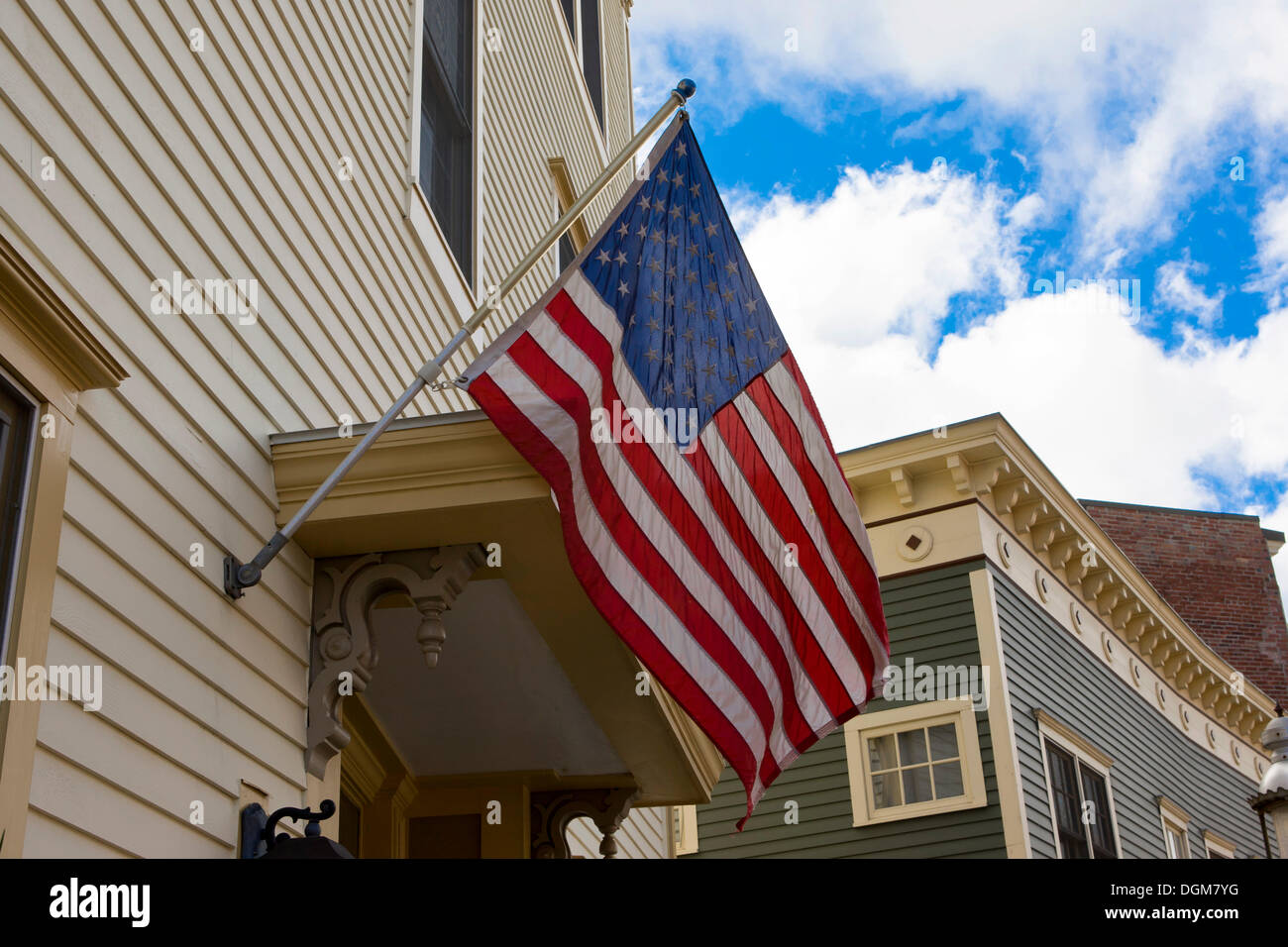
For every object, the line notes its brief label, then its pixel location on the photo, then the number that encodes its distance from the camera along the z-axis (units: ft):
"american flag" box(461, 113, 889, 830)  16.05
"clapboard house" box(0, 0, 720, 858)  12.62
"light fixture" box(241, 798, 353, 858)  14.17
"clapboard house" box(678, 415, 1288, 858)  49.93
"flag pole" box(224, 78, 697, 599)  15.37
